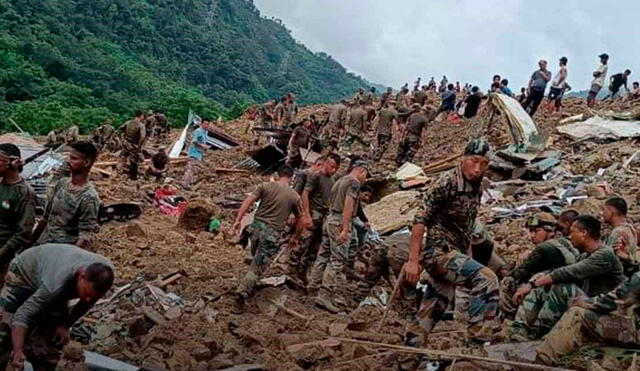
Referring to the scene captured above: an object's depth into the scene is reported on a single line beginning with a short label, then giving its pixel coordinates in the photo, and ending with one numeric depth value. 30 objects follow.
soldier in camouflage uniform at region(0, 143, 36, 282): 4.42
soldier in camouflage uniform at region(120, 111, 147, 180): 13.92
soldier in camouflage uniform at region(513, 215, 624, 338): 4.79
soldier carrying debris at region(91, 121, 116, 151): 18.34
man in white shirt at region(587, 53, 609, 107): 17.05
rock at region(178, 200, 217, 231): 11.00
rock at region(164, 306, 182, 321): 6.08
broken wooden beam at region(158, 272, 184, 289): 7.12
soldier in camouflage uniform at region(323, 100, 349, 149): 15.66
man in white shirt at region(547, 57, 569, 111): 16.42
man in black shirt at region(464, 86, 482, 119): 18.89
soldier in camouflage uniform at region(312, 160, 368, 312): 6.80
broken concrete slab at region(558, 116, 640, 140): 14.12
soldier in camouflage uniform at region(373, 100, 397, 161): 14.97
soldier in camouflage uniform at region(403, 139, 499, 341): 4.61
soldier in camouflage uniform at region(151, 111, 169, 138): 23.47
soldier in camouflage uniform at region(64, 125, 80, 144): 16.73
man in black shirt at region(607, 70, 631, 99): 19.91
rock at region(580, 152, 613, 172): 12.09
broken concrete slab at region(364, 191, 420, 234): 9.58
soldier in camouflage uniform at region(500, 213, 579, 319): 5.19
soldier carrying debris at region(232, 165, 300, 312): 6.60
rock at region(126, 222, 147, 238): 9.73
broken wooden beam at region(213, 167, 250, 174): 16.87
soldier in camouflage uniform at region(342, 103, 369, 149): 14.86
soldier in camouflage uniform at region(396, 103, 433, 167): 13.86
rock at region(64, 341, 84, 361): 4.73
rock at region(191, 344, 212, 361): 5.07
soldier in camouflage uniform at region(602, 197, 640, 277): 5.28
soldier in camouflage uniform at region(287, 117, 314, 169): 14.38
